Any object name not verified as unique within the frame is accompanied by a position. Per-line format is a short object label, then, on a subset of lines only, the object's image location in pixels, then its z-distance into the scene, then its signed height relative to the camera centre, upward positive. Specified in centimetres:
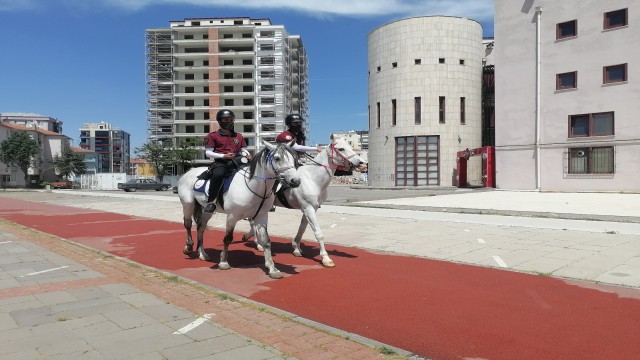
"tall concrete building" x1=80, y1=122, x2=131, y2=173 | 18950 +1097
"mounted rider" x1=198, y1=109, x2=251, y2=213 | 745 +29
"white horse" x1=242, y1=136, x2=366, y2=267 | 791 -23
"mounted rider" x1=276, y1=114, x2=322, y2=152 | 818 +70
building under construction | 8281 +1636
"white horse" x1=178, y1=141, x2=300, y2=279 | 650 -35
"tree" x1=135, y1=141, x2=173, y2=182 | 6988 +198
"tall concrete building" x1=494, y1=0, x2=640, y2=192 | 3055 +505
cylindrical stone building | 4622 +722
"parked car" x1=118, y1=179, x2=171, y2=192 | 5113 -197
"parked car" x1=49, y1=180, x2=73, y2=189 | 6925 -253
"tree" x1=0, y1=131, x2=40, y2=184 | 7356 +303
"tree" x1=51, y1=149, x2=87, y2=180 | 8150 +77
